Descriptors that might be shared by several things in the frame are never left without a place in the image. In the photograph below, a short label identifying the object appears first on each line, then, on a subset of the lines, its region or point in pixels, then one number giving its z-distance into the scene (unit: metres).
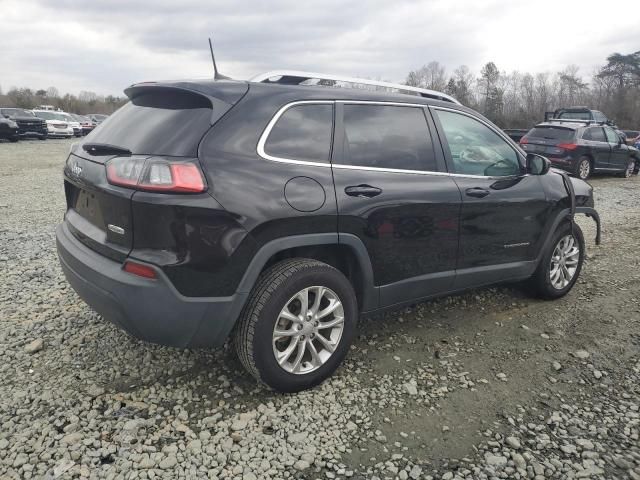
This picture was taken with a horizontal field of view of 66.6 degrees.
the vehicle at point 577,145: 12.32
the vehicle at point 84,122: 31.03
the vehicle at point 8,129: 21.73
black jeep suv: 2.42
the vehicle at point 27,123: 24.08
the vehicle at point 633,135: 21.77
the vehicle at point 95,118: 34.75
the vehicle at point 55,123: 27.27
